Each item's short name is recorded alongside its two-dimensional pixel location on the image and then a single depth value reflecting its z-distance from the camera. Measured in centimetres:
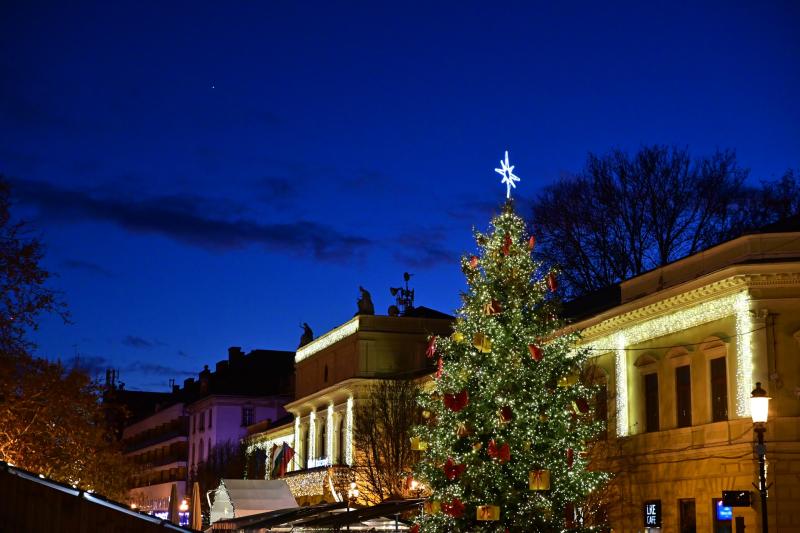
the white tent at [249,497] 4584
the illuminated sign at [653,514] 3297
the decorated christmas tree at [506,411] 2611
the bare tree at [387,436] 4925
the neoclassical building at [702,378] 2939
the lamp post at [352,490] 4996
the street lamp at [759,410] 2008
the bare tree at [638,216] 5006
